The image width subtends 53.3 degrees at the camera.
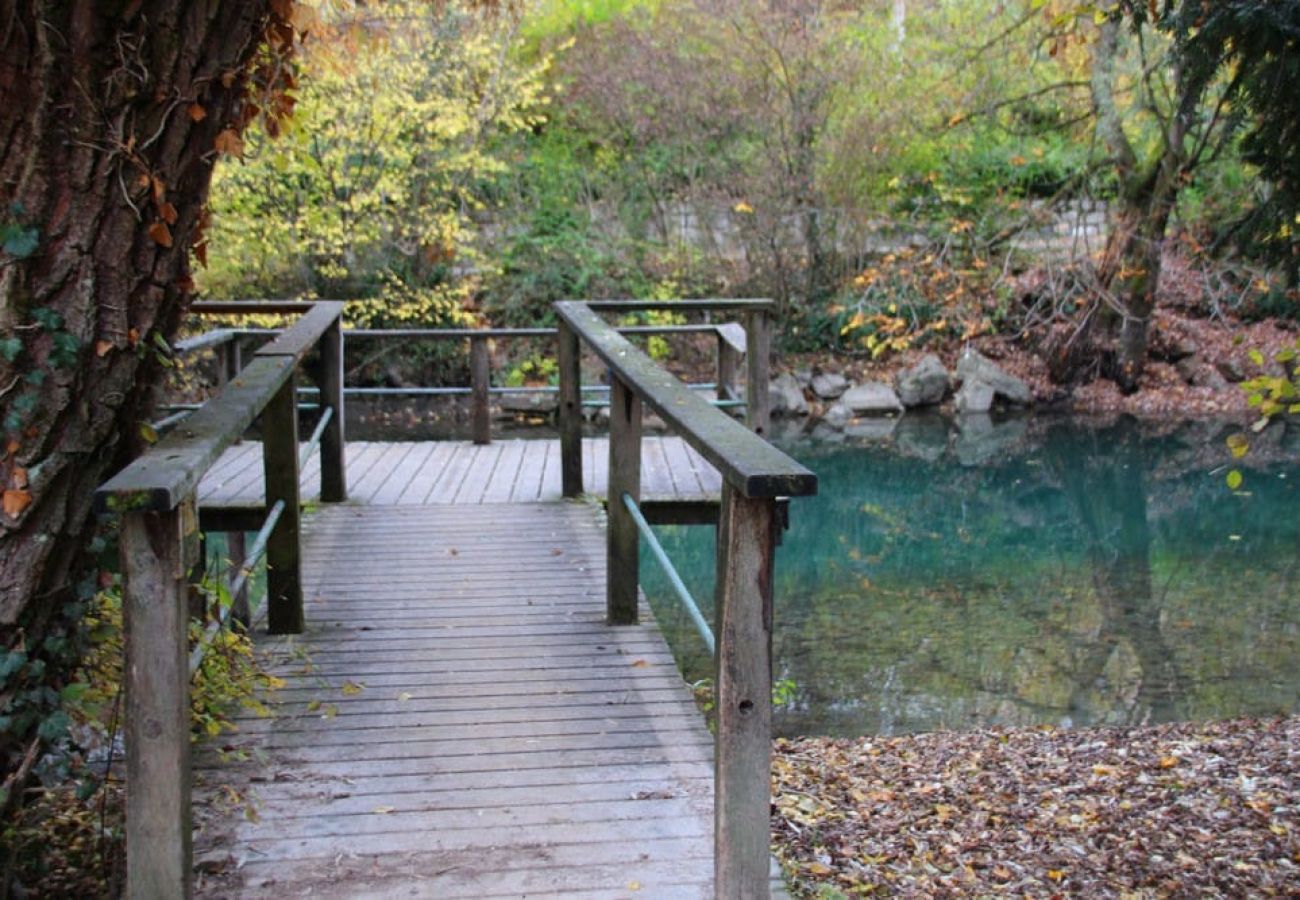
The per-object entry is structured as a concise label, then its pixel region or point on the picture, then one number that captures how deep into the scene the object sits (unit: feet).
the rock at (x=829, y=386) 60.70
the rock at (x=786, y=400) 58.44
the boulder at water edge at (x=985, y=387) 60.29
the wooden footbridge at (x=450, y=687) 8.79
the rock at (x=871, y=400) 59.62
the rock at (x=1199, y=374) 61.46
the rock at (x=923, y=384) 60.85
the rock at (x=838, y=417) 57.88
